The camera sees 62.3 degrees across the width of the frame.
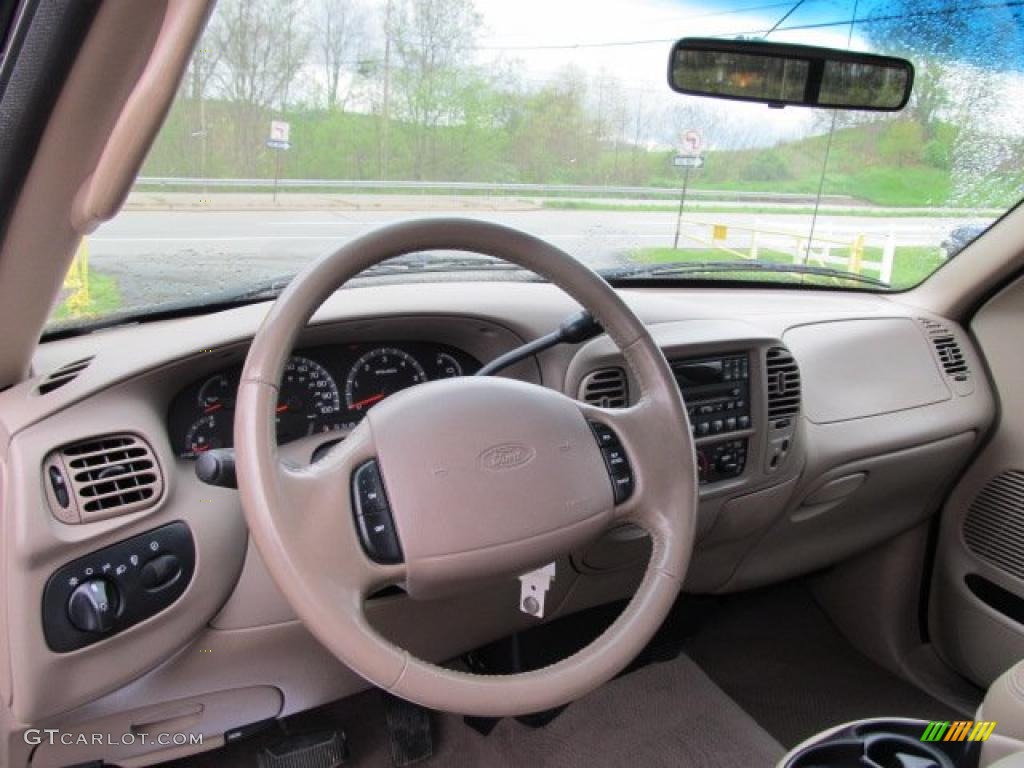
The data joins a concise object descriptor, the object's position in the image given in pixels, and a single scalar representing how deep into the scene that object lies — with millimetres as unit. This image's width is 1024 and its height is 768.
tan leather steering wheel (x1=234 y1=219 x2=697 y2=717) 1135
